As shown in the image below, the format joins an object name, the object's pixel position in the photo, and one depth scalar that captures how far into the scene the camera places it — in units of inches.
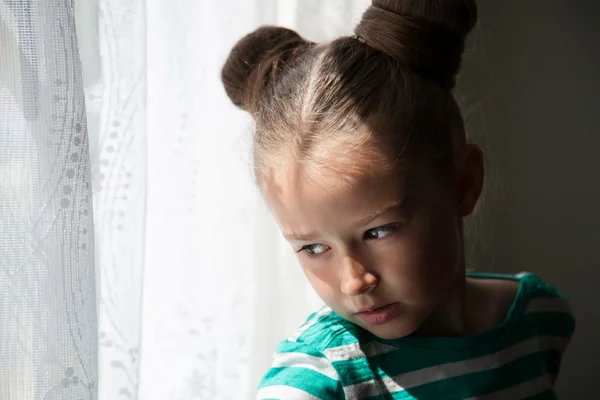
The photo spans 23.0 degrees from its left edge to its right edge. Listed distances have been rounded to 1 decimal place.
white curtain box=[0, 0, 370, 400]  38.7
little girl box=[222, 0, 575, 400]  41.9
